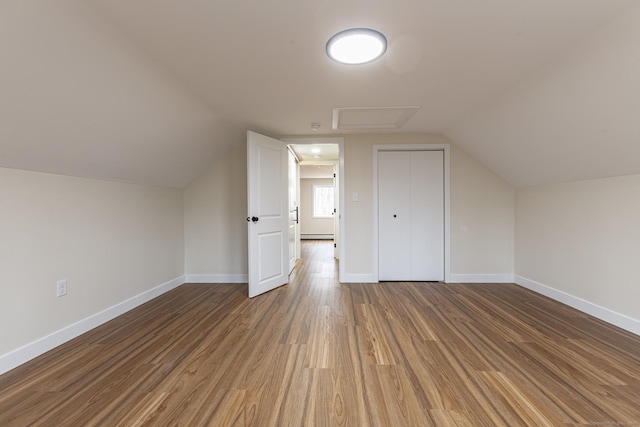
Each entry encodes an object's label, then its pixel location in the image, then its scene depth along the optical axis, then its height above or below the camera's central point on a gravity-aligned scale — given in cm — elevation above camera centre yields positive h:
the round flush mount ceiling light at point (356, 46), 158 +106
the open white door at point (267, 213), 319 -2
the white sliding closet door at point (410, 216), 374 -8
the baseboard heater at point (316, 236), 927 -89
